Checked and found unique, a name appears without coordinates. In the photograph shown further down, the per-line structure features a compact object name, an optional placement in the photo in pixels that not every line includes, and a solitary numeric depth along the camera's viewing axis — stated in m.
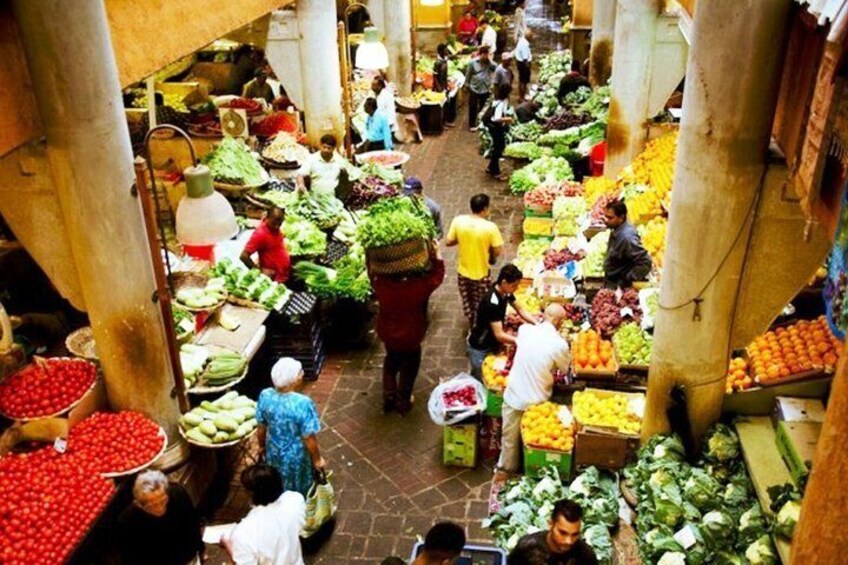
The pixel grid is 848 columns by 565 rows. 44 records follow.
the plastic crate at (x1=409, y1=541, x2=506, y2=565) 5.41
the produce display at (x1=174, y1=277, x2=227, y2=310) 7.89
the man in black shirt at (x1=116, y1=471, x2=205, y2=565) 5.05
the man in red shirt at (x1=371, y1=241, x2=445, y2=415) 7.68
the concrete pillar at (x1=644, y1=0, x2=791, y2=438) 5.21
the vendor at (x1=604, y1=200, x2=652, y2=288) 8.50
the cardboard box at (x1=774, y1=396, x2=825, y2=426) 6.18
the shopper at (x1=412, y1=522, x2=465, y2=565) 4.52
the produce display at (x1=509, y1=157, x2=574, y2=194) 13.25
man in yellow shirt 8.63
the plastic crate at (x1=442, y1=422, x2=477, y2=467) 7.31
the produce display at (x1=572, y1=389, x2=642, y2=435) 6.81
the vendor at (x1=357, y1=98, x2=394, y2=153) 14.14
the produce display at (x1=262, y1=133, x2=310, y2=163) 11.70
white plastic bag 7.18
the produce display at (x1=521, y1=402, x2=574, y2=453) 6.80
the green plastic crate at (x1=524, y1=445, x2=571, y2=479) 6.84
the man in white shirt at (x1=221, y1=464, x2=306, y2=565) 4.98
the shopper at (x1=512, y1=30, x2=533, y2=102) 19.95
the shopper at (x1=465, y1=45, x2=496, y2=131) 17.25
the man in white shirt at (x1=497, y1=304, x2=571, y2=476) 6.71
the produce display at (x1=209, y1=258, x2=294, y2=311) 8.41
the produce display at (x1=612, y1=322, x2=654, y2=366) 7.32
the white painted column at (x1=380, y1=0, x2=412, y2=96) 17.75
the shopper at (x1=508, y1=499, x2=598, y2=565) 4.71
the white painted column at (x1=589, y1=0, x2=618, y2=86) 16.17
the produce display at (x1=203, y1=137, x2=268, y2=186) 10.32
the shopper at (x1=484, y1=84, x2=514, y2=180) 14.48
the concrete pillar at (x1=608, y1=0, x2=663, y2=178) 11.34
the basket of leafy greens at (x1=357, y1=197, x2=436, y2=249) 7.40
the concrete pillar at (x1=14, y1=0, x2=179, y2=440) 5.14
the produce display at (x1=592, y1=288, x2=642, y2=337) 7.93
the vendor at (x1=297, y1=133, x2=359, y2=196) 10.84
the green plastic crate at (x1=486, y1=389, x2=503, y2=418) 7.36
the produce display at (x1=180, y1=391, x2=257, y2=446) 6.60
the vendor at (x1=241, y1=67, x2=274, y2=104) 13.91
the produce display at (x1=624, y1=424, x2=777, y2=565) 5.63
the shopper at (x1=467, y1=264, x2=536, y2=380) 7.36
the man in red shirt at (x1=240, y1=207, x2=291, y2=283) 8.68
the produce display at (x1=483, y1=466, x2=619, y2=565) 6.17
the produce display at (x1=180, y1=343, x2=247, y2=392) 7.15
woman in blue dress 6.10
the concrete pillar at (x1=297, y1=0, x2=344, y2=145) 11.98
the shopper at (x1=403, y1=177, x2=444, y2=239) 9.61
